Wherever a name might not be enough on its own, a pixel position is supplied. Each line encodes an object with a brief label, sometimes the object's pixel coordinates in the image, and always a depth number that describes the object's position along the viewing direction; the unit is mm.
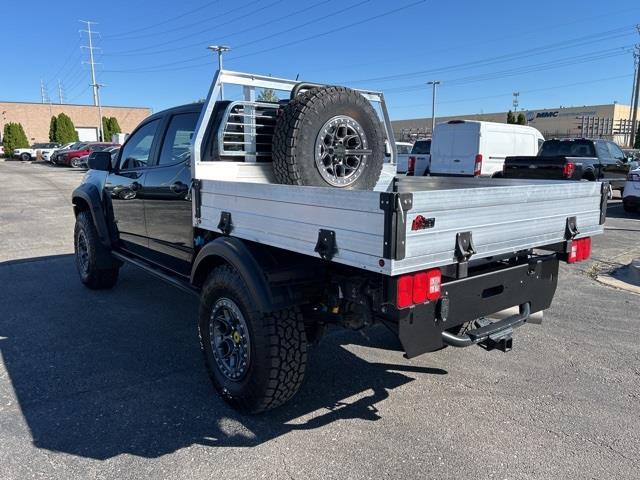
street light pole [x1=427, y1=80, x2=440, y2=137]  51375
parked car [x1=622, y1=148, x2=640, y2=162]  20805
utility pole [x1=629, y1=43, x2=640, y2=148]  37838
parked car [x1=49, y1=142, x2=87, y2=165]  37688
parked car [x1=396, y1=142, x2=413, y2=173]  18938
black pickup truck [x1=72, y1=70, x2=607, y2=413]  2523
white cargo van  14961
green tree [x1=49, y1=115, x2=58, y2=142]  52281
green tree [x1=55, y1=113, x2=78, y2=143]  51875
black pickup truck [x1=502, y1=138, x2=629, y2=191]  13938
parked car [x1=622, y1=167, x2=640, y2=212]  12141
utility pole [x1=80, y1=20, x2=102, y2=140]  57294
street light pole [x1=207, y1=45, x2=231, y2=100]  32531
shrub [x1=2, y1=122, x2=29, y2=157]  50562
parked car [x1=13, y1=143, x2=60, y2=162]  44375
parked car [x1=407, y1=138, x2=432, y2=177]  17969
